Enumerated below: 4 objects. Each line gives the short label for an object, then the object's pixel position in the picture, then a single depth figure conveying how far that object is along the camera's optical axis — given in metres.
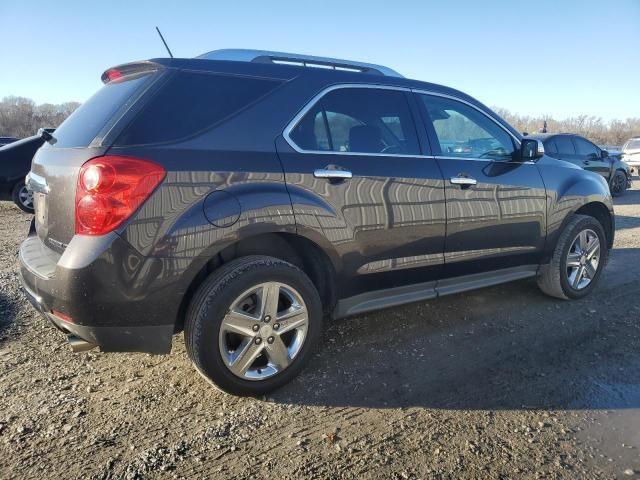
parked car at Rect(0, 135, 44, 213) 8.84
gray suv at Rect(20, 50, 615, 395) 2.36
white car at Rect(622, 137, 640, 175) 19.97
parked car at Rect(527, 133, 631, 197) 11.08
